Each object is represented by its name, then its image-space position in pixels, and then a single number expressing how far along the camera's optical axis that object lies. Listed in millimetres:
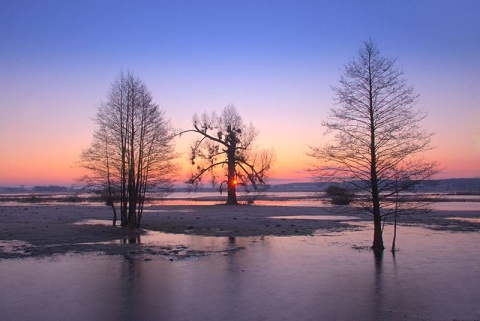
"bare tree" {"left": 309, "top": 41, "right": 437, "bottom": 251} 19922
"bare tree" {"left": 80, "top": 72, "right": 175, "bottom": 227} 31094
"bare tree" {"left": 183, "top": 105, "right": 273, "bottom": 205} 60812
